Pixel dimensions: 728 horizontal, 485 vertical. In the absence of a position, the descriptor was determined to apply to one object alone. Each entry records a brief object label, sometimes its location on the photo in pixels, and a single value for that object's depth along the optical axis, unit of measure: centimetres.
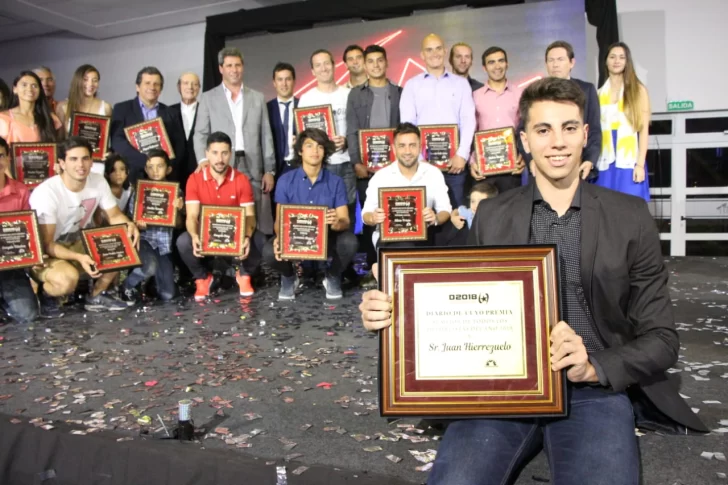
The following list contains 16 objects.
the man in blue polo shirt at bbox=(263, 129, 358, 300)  505
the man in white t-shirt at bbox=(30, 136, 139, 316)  460
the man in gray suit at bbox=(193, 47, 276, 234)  564
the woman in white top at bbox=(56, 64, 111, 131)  561
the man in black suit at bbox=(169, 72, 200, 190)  589
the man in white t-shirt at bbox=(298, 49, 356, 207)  551
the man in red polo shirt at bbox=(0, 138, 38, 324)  446
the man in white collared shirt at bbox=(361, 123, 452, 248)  499
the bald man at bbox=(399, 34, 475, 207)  530
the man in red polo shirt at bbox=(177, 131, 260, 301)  518
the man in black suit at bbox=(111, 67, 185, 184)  564
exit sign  773
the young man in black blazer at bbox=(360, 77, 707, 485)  159
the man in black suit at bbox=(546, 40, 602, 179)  485
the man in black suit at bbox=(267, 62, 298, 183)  568
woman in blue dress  511
